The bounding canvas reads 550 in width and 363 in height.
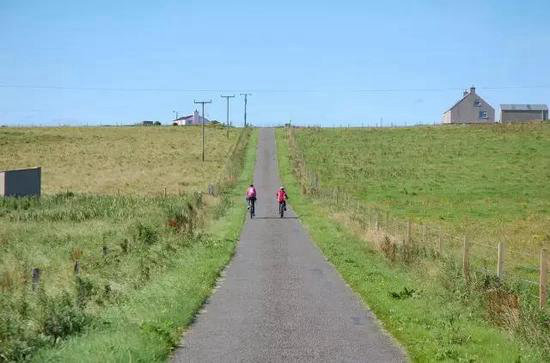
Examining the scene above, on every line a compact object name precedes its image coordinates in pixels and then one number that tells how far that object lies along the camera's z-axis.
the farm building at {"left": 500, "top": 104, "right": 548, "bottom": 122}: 129.25
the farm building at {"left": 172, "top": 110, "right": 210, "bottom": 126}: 162.59
